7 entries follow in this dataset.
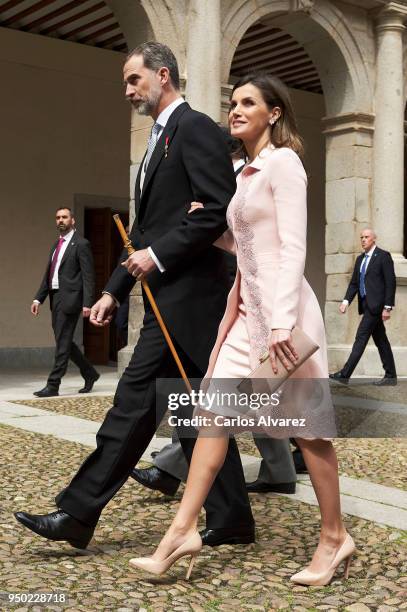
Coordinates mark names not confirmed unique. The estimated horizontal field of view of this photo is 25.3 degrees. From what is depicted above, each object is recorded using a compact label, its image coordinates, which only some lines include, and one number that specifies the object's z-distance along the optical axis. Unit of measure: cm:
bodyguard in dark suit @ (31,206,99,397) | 838
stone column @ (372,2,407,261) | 1138
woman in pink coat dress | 270
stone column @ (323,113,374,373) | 1140
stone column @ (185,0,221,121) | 970
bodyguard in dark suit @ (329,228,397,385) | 954
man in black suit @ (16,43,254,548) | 297
